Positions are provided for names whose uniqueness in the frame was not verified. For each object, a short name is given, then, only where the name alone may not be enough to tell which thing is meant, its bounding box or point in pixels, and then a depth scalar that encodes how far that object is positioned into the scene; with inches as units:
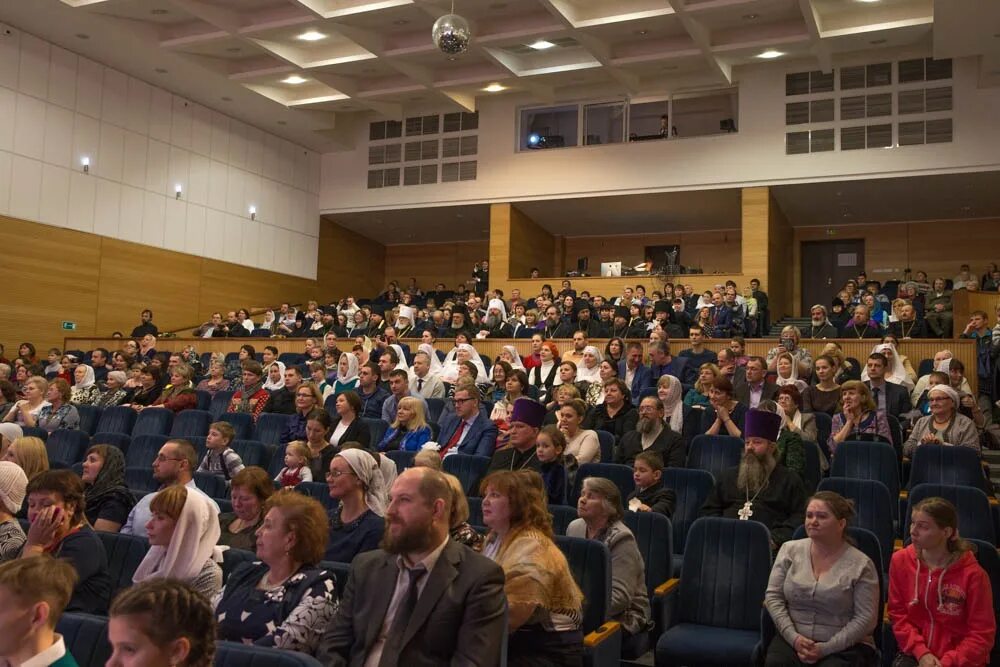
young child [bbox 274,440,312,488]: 185.2
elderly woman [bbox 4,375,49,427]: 277.4
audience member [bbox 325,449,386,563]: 130.1
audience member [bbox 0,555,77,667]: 69.8
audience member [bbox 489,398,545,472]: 183.2
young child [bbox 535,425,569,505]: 173.9
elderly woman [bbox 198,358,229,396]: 347.6
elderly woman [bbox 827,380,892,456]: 213.3
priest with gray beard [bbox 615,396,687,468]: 202.6
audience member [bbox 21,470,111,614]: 115.7
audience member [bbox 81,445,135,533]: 155.9
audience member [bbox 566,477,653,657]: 128.3
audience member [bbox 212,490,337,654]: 97.3
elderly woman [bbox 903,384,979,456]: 207.9
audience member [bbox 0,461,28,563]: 126.8
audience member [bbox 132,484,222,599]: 116.3
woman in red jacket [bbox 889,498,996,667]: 116.6
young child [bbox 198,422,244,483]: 204.2
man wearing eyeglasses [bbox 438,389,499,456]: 215.2
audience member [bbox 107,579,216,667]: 59.8
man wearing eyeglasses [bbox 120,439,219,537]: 148.6
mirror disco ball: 357.1
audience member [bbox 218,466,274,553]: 137.8
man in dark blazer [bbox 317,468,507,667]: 84.4
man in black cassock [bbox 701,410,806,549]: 164.6
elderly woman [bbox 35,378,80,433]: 275.7
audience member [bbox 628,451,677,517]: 168.6
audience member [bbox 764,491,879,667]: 118.3
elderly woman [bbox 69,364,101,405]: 342.3
